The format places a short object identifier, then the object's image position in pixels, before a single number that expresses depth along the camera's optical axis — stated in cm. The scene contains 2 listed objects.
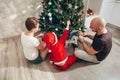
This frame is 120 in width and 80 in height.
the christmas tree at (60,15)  221
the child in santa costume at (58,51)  204
